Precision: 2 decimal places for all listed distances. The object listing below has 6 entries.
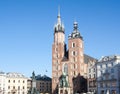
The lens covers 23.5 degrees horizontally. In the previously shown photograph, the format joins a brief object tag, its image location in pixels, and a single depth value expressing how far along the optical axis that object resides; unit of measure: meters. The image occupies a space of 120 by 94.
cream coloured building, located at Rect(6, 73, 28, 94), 143.38
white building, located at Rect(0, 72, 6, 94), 138.75
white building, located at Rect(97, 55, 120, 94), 101.69
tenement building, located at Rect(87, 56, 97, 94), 115.50
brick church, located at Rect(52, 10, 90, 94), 125.88
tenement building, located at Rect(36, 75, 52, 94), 155.75
